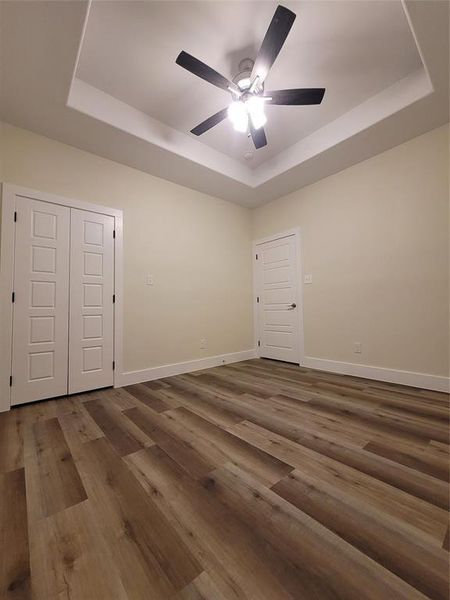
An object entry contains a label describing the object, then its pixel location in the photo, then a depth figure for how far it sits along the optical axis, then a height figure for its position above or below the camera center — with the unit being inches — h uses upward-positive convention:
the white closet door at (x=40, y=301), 99.9 +1.7
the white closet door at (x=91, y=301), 112.3 +1.9
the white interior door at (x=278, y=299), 163.2 +4.0
